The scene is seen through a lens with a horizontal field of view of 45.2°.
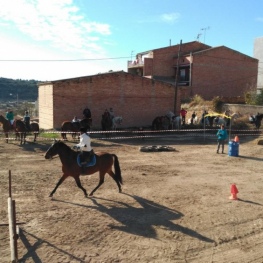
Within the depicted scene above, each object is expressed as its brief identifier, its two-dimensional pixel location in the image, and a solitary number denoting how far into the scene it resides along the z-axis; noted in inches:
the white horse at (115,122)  961.3
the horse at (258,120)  1067.9
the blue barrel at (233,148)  655.8
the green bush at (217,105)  1277.1
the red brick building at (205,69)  1633.9
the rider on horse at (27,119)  782.1
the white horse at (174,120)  1038.4
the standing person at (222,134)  666.2
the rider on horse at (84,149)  354.0
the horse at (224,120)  1079.5
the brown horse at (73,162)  355.6
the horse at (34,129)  759.7
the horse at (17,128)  712.4
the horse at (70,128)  789.2
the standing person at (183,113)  1113.4
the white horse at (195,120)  1187.3
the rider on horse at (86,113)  948.0
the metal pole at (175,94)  1091.2
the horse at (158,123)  1019.9
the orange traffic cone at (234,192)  371.6
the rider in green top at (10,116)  811.4
